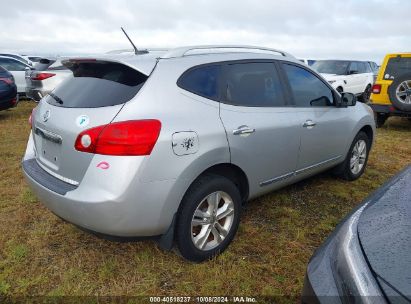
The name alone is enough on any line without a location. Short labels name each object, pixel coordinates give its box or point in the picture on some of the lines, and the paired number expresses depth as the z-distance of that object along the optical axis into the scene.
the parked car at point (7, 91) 8.55
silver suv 2.29
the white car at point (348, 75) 11.91
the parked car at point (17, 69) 11.53
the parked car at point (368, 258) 1.35
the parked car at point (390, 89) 7.32
